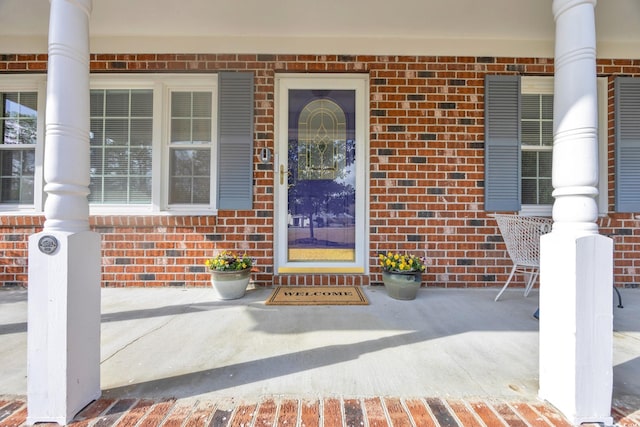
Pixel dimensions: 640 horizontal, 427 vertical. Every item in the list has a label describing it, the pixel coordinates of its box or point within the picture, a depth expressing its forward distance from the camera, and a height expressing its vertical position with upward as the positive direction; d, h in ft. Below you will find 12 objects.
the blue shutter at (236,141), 10.46 +2.58
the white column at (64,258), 3.93 -0.61
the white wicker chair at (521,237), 8.81 -0.62
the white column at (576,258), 3.95 -0.56
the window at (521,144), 10.54 +2.65
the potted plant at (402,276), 9.12 -1.86
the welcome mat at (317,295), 8.77 -2.54
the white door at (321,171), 10.84 +1.61
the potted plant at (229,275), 9.11 -1.88
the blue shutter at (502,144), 10.53 +2.58
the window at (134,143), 10.74 +2.56
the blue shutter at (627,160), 10.52 +2.05
